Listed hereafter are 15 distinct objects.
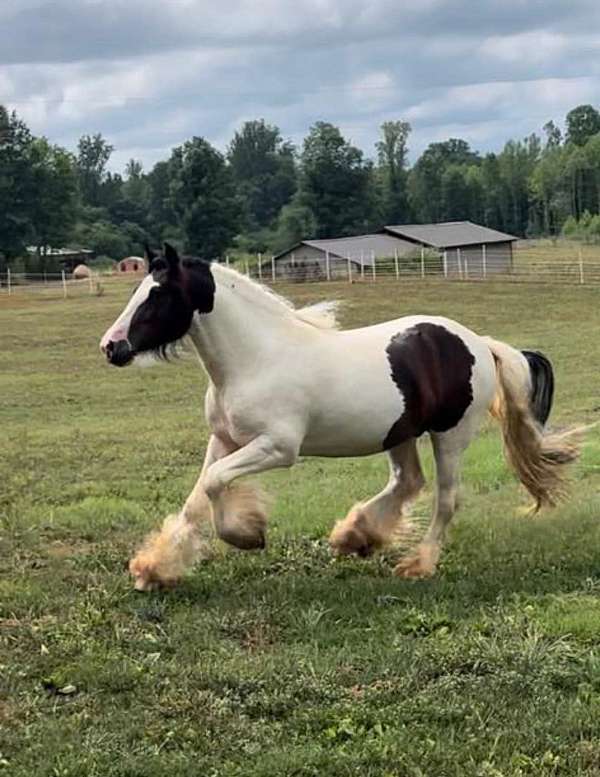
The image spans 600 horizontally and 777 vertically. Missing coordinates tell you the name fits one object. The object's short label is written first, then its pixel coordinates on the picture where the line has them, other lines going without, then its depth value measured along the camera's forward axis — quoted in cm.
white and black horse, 599
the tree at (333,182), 8469
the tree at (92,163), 12600
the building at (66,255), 7981
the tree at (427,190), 10875
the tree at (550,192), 11050
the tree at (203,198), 7262
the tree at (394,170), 10512
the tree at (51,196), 7988
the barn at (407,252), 5472
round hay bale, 6269
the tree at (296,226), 8562
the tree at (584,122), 13712
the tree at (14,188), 7688
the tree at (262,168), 12125
